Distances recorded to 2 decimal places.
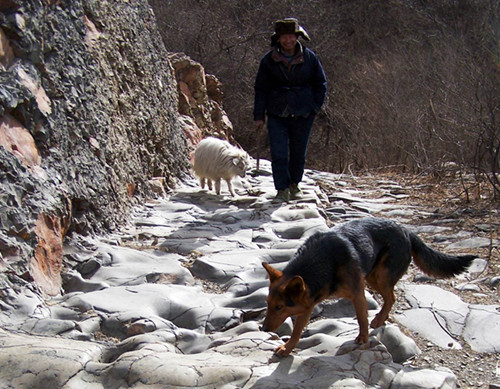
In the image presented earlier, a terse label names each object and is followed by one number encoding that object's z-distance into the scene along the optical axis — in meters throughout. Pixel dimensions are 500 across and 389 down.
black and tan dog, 3.66
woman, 8.37
